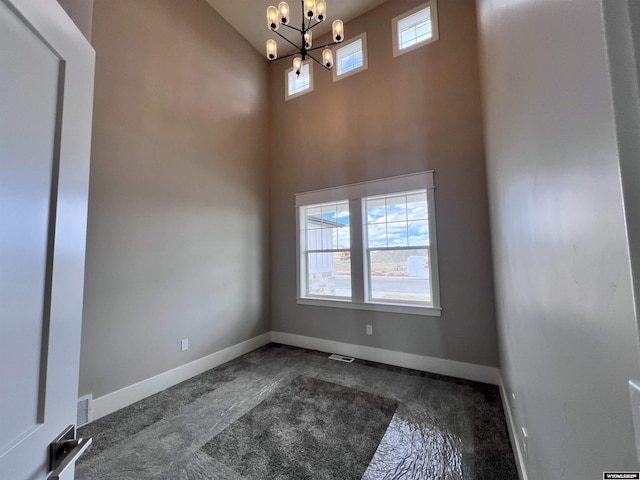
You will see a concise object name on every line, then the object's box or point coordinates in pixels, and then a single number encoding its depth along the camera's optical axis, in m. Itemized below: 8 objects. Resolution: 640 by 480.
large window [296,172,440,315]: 3.39
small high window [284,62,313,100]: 4.30
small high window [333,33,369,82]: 3.87
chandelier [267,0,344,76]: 2.46
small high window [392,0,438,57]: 3.39
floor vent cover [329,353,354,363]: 3.58
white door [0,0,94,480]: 0.65
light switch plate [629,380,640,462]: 0.39
